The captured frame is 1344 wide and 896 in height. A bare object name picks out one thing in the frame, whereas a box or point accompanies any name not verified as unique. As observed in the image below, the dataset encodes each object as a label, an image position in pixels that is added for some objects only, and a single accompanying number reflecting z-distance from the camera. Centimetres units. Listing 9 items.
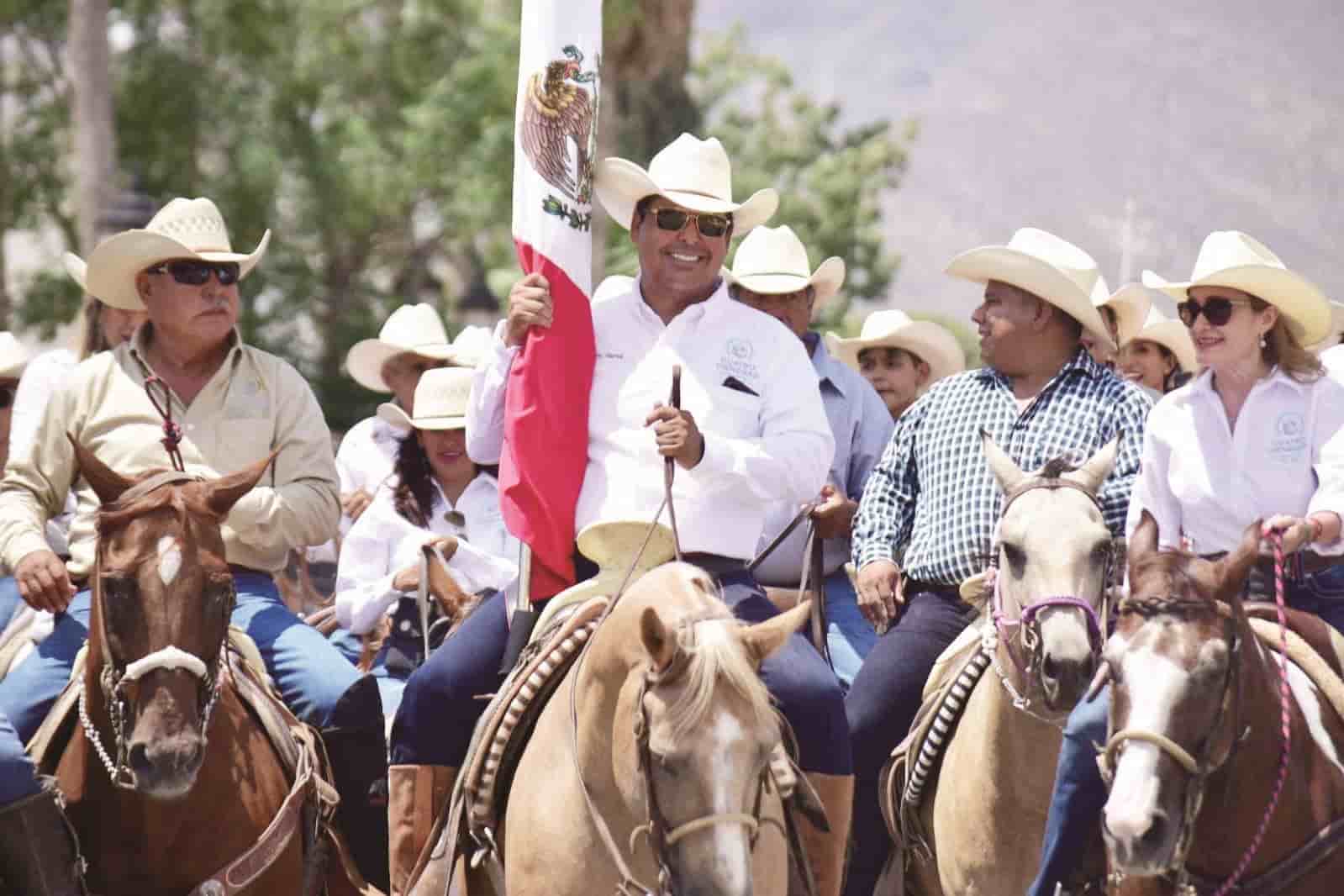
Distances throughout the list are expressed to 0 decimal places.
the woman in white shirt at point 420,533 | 2069
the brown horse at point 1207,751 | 1226
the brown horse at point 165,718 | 1348
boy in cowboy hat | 2411
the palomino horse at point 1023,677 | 1445
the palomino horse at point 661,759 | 1114
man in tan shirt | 1586
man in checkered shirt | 1659
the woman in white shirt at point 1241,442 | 1433
